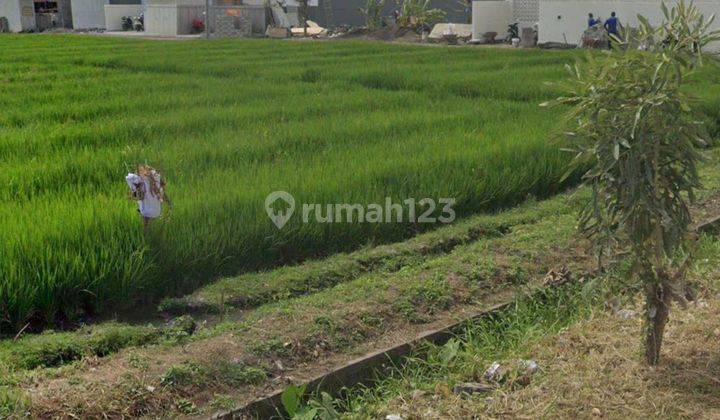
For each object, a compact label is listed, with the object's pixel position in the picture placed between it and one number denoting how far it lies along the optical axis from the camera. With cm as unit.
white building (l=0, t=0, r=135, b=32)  4072
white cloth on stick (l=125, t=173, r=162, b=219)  425
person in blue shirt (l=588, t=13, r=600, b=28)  2145
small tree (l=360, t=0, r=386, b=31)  3125
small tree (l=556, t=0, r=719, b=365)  307
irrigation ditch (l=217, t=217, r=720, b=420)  322
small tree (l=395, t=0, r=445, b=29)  3008
